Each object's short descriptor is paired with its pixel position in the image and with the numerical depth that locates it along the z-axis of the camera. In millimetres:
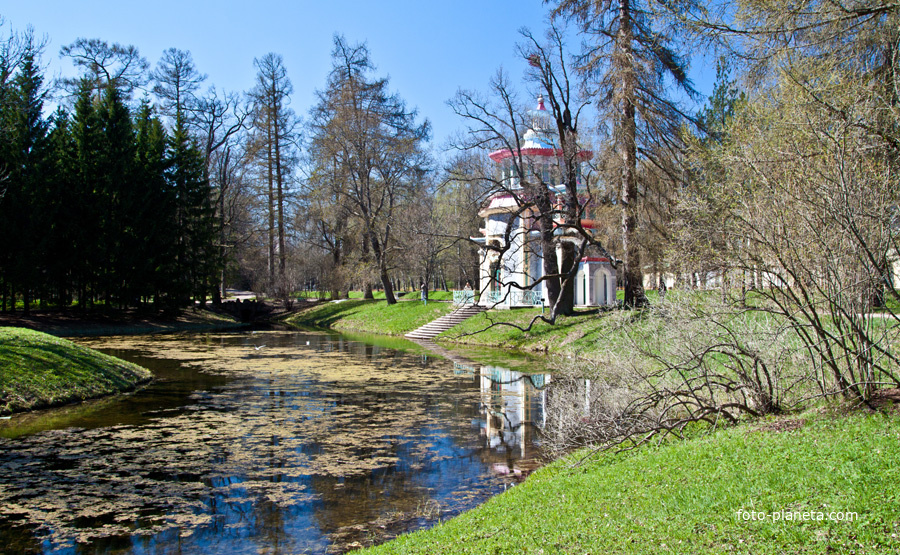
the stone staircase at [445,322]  28953
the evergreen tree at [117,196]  31359
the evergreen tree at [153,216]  32875
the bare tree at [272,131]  40312
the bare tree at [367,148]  35750
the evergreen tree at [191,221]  35781
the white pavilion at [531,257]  25559
